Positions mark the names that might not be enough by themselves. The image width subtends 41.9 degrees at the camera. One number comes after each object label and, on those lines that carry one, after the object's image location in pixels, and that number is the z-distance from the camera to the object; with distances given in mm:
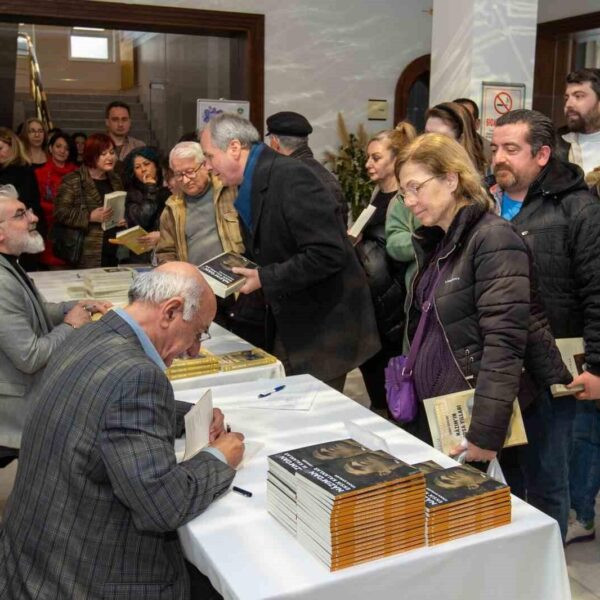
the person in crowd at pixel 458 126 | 3648
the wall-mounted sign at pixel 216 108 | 6809
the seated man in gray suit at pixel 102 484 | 1597
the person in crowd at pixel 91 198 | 5395
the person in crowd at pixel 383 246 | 3928
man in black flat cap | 3922
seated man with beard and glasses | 2805
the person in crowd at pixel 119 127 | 6649
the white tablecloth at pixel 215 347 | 2771
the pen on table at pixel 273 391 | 2568
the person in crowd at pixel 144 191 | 5219
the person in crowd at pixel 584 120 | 3852
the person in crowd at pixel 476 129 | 3844
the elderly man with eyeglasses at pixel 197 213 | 3920
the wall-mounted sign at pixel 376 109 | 7914
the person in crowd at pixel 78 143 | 7330
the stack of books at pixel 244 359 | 2930
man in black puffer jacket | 2613
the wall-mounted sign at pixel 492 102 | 4961
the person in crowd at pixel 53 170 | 6225
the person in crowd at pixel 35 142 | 6703
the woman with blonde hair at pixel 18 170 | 5762
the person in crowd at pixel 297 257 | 3053
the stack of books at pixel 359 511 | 1516
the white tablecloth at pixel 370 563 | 1508
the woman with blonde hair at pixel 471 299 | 2170
